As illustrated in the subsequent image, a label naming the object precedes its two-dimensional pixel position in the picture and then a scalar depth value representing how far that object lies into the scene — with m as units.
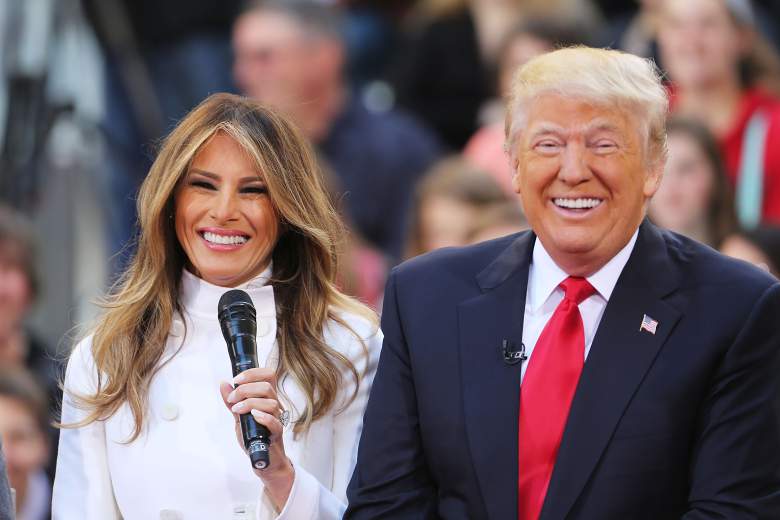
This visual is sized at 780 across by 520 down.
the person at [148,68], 16.28
